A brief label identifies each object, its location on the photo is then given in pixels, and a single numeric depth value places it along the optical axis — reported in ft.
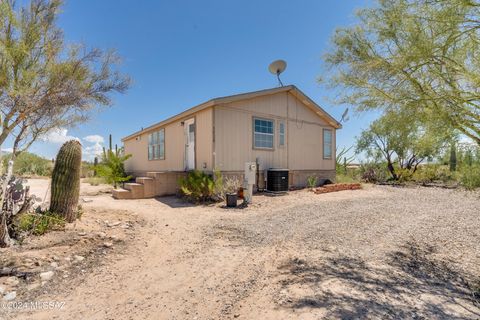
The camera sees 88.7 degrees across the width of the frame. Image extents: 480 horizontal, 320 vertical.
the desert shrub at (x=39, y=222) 13.11
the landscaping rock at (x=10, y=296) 8.59
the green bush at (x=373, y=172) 50.80
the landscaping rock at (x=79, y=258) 11.57
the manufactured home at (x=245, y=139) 29.94
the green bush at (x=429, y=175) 46.83
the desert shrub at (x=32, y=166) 66.44
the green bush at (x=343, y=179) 43.57
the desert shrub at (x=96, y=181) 46.42
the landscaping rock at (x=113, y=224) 16.67
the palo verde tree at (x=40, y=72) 13.12
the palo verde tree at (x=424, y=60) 8.83
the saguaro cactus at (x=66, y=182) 15.35
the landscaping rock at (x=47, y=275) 9.89
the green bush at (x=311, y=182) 38.00
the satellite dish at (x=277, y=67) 33.88
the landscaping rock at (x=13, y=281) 9.37
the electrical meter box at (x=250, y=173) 26.22
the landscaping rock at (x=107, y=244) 13.30
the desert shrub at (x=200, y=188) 26.35
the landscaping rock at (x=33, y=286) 9.23
